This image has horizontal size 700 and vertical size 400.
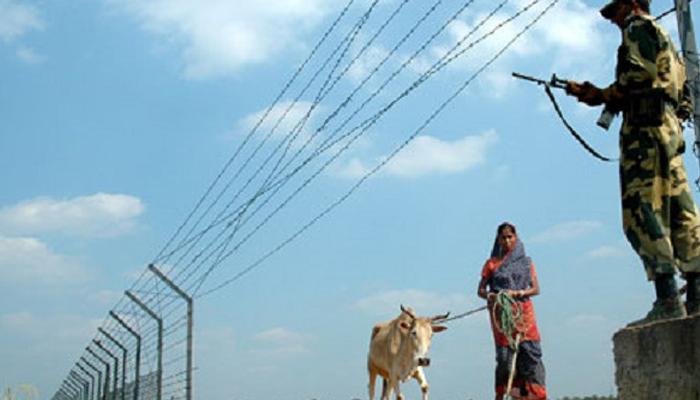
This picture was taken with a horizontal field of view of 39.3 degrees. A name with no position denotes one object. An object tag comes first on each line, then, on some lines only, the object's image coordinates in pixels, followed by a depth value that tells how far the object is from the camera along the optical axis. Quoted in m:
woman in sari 8.27
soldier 4.62
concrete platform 4.15
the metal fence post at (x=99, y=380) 26.53
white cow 11.59
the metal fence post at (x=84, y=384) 30.71
